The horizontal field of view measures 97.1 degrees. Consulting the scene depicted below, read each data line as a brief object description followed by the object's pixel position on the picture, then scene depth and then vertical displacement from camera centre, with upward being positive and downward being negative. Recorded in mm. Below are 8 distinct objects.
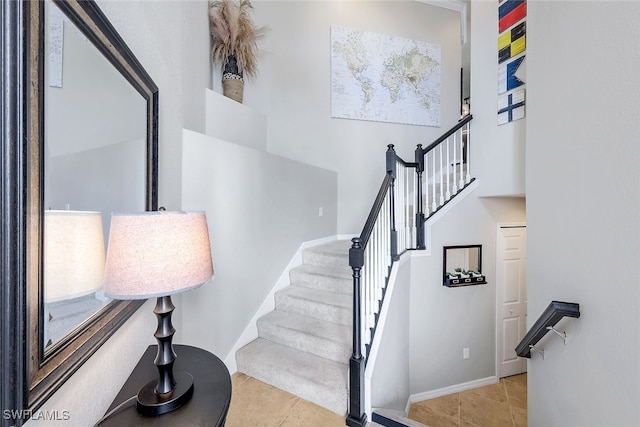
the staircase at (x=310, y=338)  2001 -1043
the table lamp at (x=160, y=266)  768 -159
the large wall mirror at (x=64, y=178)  577 +85
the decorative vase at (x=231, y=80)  2871 +1347
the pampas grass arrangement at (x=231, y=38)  2680 +1706
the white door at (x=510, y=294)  3580 -1039
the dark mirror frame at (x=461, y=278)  3182 -745
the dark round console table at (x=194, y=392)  833 -618
